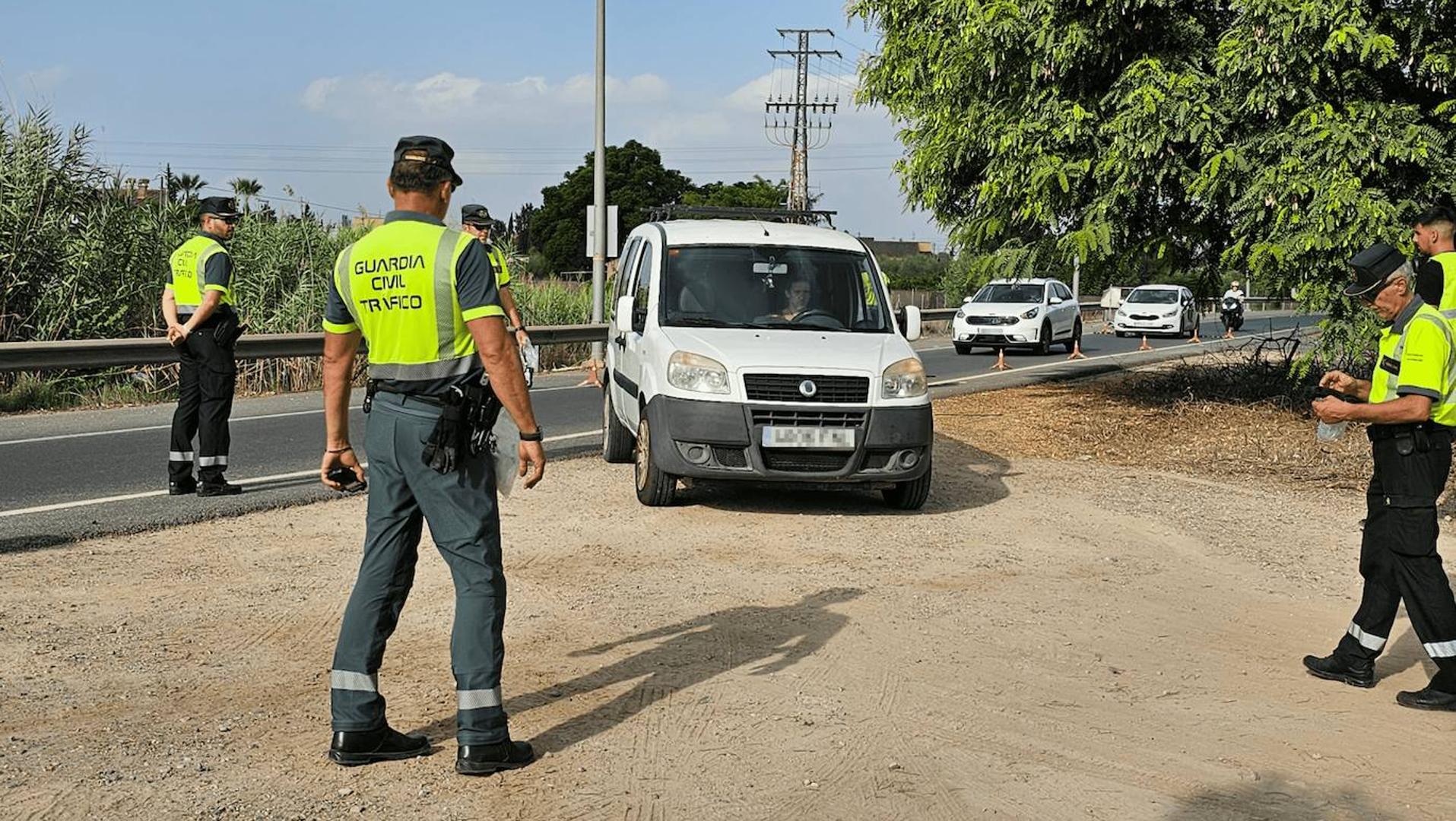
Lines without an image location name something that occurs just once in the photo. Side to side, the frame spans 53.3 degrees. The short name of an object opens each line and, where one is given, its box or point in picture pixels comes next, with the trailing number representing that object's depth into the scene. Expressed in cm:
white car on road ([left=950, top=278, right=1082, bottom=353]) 3019
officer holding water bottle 572
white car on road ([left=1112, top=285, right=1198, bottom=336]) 3981
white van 946
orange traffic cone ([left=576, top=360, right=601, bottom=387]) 1983
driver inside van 1053
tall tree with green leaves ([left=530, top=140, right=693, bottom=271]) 8481
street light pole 2391
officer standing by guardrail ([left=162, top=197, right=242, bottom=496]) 986
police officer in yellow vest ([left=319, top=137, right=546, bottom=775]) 471
